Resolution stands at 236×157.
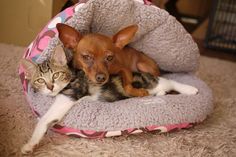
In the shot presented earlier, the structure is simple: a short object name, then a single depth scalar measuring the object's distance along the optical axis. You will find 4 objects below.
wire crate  2.71
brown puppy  1.51
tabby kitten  1.41
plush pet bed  1.46
